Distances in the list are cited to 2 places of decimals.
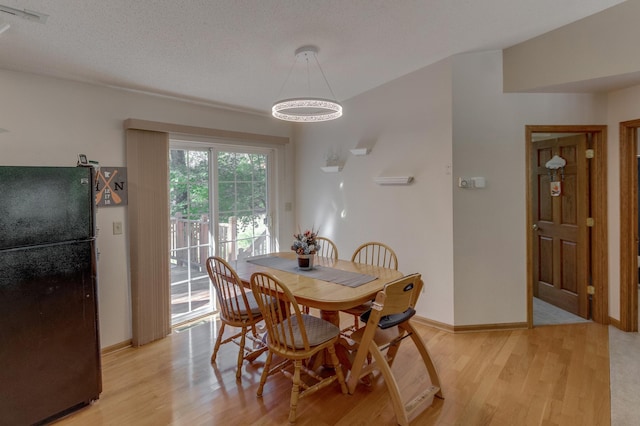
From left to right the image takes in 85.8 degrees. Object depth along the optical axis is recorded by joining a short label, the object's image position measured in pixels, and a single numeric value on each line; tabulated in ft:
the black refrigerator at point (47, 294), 6.48
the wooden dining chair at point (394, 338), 6.83
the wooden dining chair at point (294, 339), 6.97
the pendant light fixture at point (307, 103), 8.01
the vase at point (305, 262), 9.59
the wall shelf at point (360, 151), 12.98
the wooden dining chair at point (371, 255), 10.13
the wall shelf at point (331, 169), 14.13
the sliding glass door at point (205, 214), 12.01
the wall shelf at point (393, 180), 11.76
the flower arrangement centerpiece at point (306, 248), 9.49
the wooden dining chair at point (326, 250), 14.05
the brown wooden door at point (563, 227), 11.73
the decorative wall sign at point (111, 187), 9.64
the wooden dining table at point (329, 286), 7.07
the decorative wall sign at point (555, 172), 12.31
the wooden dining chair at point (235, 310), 8.50
